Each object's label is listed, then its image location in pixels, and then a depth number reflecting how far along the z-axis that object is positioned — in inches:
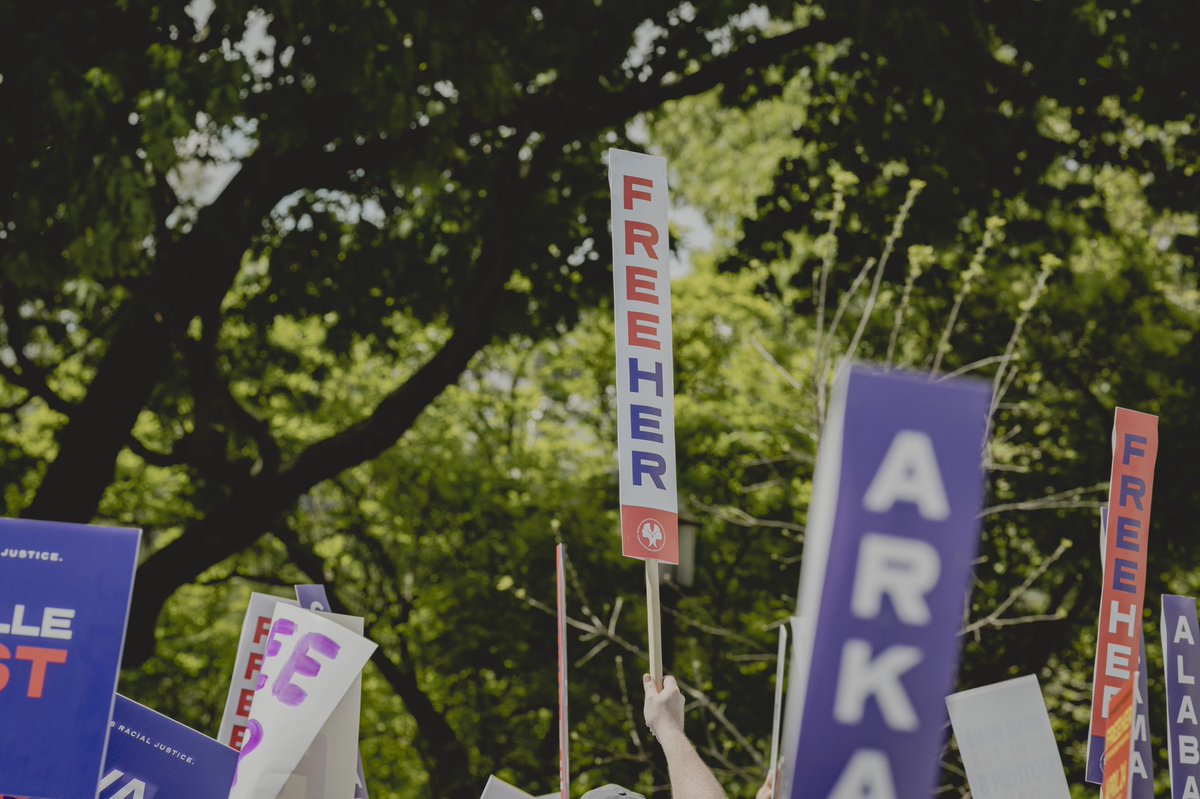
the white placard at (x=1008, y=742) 298.2
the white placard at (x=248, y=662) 395.2
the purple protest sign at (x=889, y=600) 141.9
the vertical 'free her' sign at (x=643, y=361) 282.2
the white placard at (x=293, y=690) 318.0
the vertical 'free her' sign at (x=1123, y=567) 355.3
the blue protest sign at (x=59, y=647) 244.4
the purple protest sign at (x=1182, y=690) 390.9
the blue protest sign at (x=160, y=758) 290.5
